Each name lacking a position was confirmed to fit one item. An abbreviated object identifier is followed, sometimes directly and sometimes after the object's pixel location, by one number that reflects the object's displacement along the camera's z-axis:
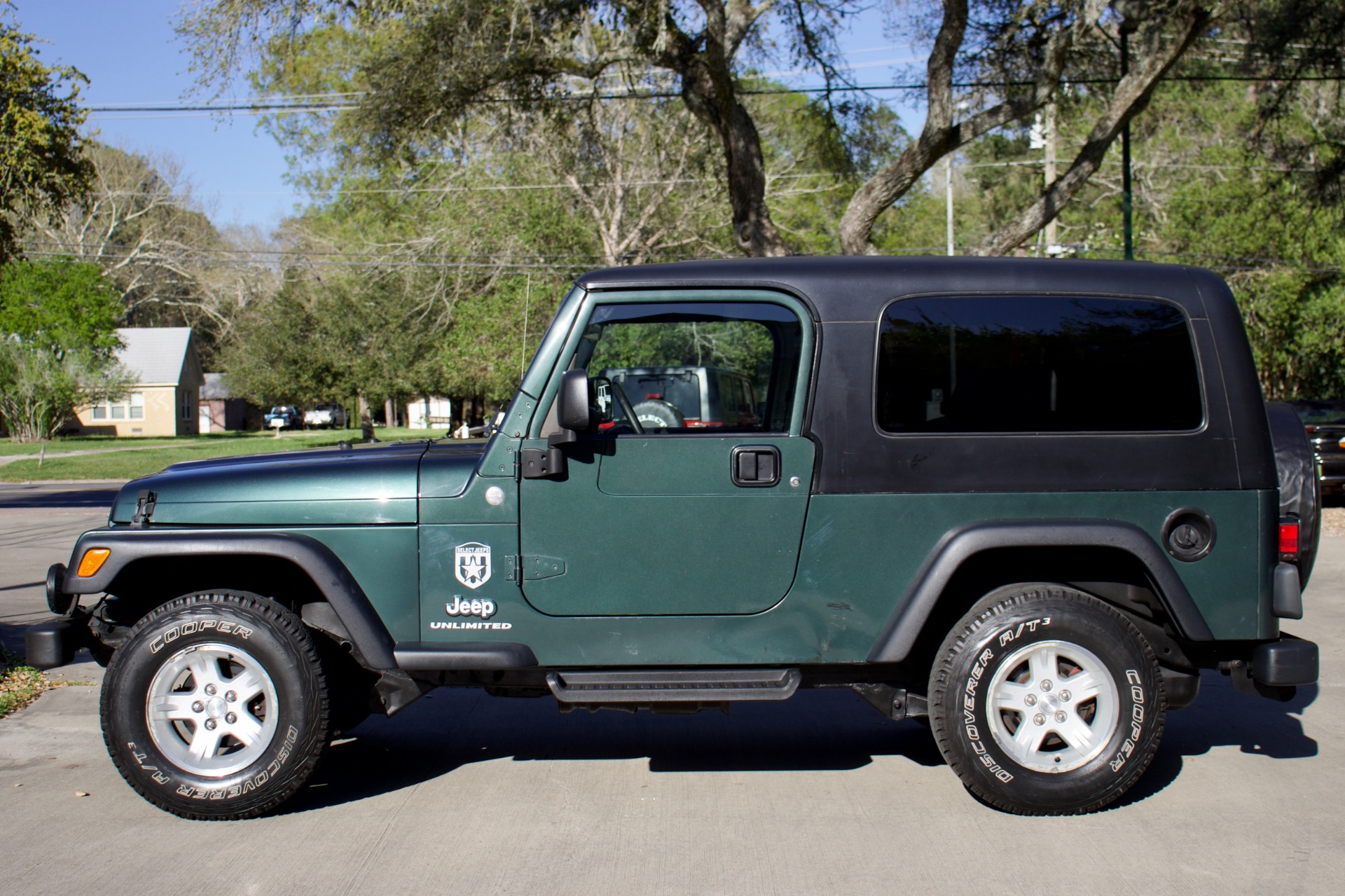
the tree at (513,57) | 14.59
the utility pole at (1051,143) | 19.45
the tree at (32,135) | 12.05
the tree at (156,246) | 59.44
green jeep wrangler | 4.18
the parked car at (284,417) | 66.38
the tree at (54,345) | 41.06
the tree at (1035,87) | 14.35
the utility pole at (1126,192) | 16.77
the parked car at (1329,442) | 15.79
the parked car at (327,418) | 69.75
